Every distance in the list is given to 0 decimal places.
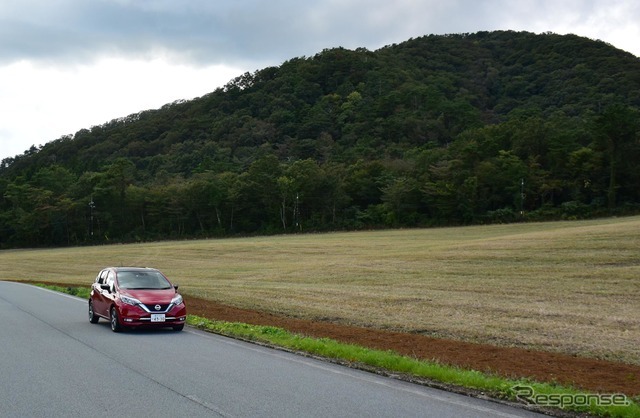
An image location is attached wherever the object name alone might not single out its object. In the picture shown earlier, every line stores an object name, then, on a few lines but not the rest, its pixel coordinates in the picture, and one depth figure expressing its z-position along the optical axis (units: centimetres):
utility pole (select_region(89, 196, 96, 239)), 10755
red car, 1540
